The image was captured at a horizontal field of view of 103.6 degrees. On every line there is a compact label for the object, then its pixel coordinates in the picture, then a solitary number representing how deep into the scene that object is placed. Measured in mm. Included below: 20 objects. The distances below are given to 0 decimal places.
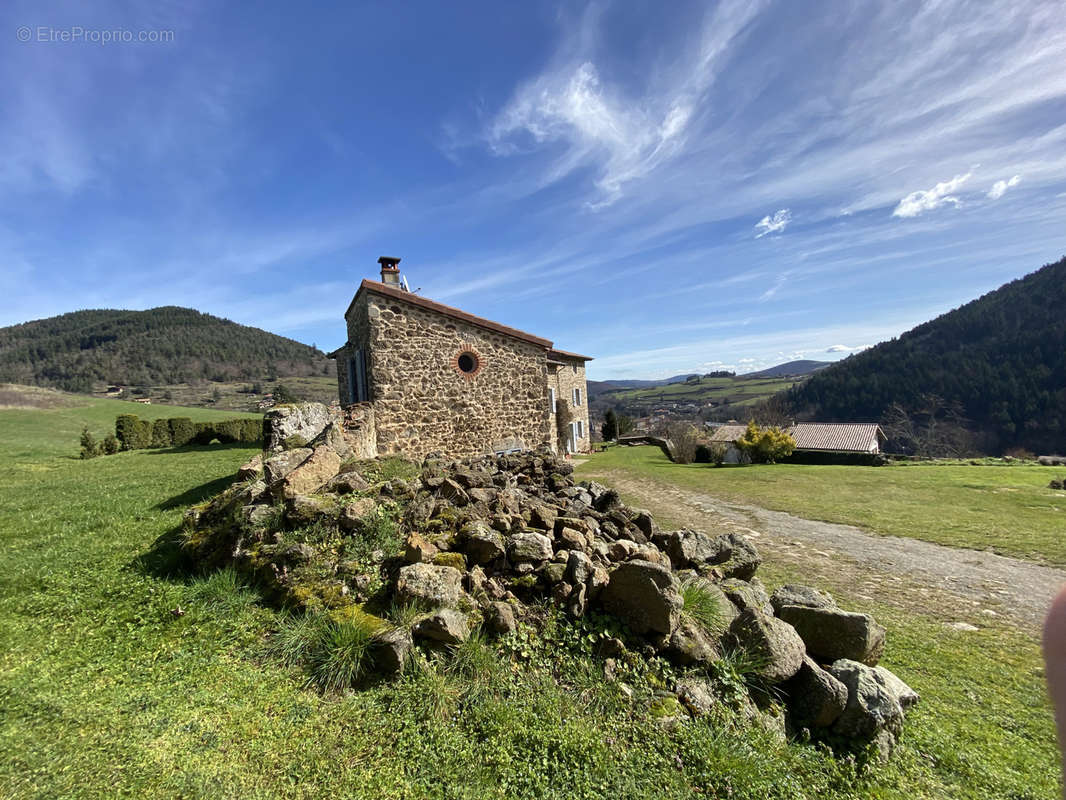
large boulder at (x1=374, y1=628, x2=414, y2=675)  3127
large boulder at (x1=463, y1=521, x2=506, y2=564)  4211
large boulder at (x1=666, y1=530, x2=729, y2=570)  5320
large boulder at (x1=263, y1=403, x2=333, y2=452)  8703
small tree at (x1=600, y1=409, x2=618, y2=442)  40962
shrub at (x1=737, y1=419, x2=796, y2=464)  22984
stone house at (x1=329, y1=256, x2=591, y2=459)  11211
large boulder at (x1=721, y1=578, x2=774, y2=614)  3923
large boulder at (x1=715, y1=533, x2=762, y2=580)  5320
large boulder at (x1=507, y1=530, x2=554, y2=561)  4223
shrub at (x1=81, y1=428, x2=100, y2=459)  19298
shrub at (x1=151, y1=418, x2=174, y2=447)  22672
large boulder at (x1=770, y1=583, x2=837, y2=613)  4121
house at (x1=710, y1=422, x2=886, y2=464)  29719
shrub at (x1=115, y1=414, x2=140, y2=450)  21422
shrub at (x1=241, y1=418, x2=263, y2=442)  23219
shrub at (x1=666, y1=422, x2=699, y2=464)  26984
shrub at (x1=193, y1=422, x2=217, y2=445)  22984
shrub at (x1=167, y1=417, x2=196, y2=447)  23234
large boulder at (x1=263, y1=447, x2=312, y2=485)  5777
